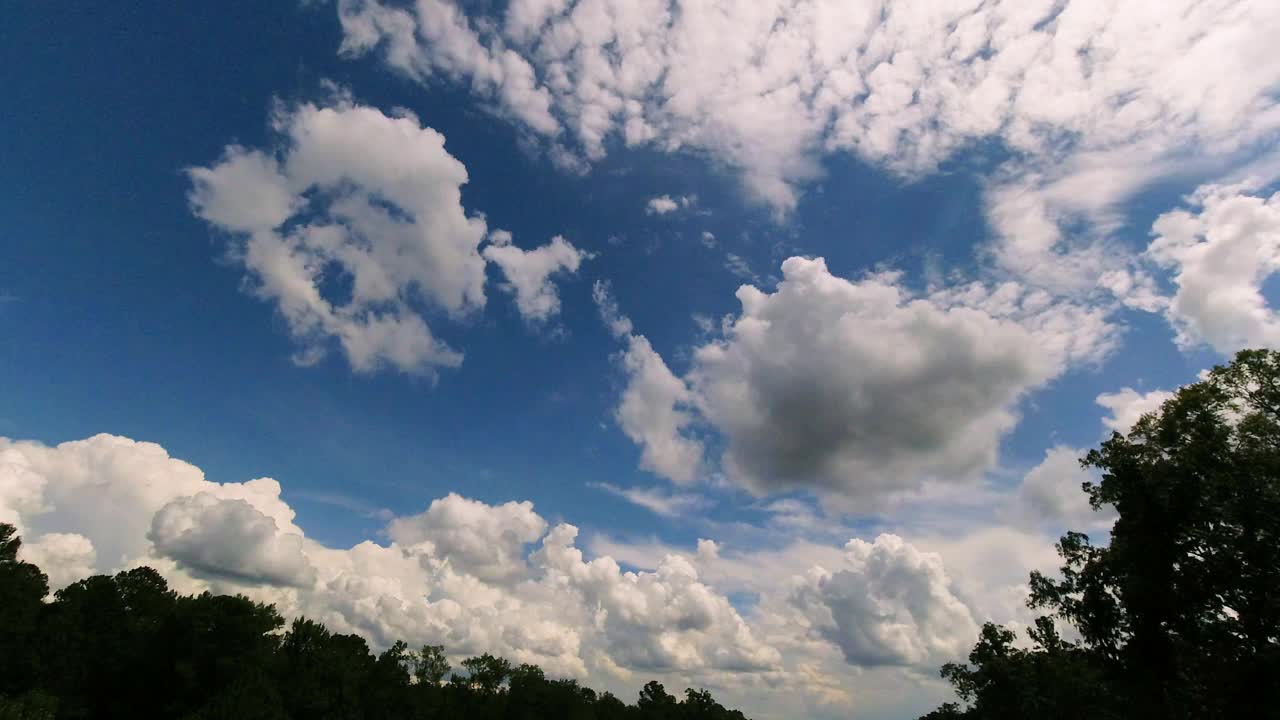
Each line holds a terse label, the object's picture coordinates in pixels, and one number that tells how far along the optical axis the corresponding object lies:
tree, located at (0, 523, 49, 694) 53.38
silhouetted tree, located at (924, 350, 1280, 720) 30.95
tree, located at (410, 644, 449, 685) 105.62
